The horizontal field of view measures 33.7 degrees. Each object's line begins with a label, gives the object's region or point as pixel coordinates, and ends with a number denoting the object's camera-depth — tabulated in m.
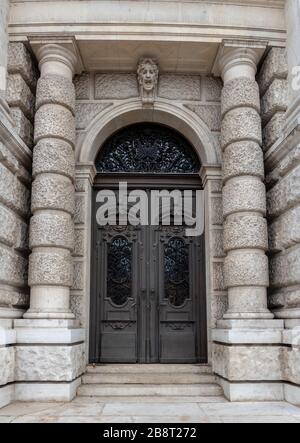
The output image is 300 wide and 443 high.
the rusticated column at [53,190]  7.29
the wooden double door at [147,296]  8.52
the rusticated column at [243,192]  7.38
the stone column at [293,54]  7.47
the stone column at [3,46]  7.36
